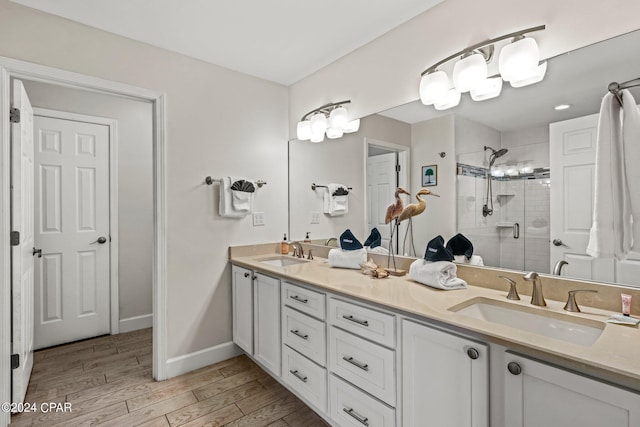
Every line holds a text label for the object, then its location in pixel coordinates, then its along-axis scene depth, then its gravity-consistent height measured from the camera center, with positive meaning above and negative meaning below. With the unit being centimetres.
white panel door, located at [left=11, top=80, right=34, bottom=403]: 187 -13
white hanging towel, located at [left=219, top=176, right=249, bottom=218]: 252 +12
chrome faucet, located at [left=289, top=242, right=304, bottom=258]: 278 -32
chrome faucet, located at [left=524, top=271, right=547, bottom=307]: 133 -33
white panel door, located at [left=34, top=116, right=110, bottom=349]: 285 -14
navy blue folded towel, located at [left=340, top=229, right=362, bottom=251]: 223 -20
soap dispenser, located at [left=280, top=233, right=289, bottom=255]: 287 -31
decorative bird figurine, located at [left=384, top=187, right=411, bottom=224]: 204 +4
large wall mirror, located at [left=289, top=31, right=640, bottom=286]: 133 +25
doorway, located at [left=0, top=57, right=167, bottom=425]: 180 +19
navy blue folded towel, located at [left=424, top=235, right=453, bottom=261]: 165 -20
